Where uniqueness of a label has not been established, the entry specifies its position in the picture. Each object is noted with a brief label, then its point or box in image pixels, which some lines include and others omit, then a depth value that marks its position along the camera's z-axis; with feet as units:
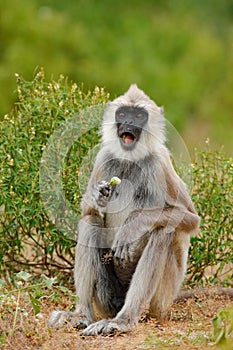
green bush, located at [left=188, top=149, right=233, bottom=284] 54.34
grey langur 46.01
